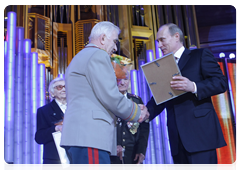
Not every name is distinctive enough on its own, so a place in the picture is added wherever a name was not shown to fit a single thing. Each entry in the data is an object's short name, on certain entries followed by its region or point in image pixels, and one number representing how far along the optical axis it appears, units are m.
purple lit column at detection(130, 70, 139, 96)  4.03
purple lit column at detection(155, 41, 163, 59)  4.44
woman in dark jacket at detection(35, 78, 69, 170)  2.45
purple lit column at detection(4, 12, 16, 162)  3.12
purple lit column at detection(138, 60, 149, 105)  4.05
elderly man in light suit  1.49
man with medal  2.45
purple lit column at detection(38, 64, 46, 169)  3.52
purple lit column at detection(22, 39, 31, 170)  3.26
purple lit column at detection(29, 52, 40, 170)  3.29
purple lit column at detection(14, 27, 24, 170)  3.19
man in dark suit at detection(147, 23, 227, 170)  1.86
